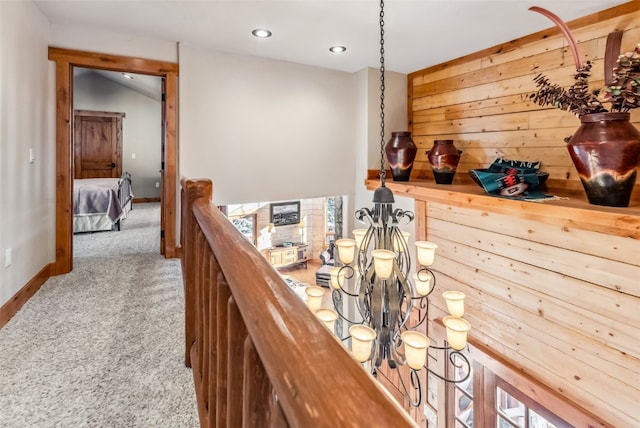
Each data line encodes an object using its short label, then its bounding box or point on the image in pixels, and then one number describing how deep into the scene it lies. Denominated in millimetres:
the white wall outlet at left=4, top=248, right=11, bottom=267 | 2113
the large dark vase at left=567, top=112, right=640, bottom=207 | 1995
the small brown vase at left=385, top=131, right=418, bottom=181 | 3668
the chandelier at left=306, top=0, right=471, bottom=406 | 1934
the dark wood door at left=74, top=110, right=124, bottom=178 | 8047
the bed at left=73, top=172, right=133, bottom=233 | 4875
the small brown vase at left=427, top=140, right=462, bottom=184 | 3426
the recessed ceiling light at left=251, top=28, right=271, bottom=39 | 3016
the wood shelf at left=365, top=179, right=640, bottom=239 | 1918
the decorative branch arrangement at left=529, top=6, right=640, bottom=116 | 1874
